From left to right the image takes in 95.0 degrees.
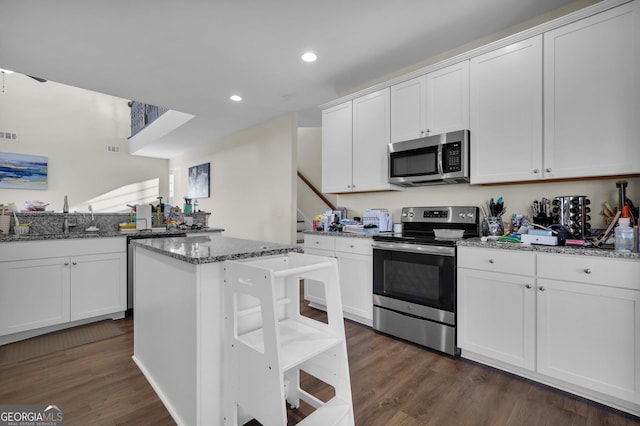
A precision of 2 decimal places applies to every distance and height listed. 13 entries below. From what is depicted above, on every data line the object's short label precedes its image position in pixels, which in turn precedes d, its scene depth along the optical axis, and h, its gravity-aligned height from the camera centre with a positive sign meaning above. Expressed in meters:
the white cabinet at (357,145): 3.05 +0.76
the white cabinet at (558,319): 1.59 -0.66
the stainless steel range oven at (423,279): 2.24 -0.56
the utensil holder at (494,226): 2.37 -0.11
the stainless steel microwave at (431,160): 2.46 +0.47
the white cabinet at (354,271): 2.81 -0.59
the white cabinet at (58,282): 2.48 -0.65
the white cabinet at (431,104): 2.48 +0.99
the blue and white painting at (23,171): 5.59 +0.81
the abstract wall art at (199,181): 6.32 +0.70
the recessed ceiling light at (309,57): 2.80 +1.51
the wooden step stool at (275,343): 1.11 -0.59
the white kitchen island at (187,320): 1.36 -0.56
